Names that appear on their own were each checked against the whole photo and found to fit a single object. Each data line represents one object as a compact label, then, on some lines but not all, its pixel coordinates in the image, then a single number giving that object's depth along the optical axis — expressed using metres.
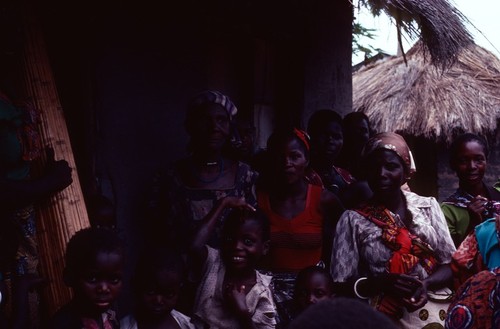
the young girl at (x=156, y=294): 3.13
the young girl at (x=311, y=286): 3.49
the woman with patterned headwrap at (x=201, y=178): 3.67
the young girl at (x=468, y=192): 4.18
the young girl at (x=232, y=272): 3.38
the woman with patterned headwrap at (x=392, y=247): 3.50
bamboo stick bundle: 3.21
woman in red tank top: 3.66
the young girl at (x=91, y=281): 2.83
